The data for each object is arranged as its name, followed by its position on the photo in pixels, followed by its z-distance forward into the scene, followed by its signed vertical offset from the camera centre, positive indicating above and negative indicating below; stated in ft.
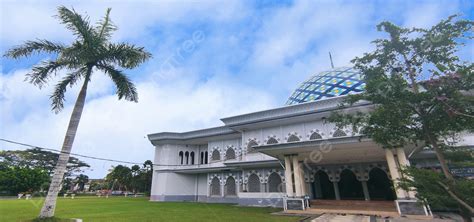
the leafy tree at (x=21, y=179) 88.63 +6.67
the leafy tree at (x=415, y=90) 18.85 +8.58
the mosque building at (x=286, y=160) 37.29 +6.73
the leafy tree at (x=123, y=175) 120.16 +10.94
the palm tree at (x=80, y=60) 25.17 +14.98
